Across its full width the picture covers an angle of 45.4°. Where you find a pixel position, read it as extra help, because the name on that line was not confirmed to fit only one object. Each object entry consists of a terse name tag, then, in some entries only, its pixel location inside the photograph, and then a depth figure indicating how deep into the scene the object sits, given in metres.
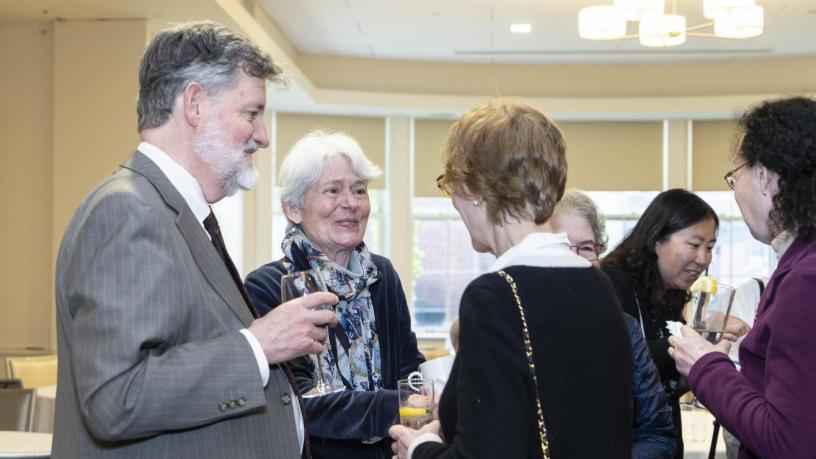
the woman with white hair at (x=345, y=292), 2.43
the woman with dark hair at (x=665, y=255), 3.30
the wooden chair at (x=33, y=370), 6.10
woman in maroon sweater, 1.78
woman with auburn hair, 1.58
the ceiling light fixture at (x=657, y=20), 6.80
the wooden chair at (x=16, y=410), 4.27
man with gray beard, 1.65
